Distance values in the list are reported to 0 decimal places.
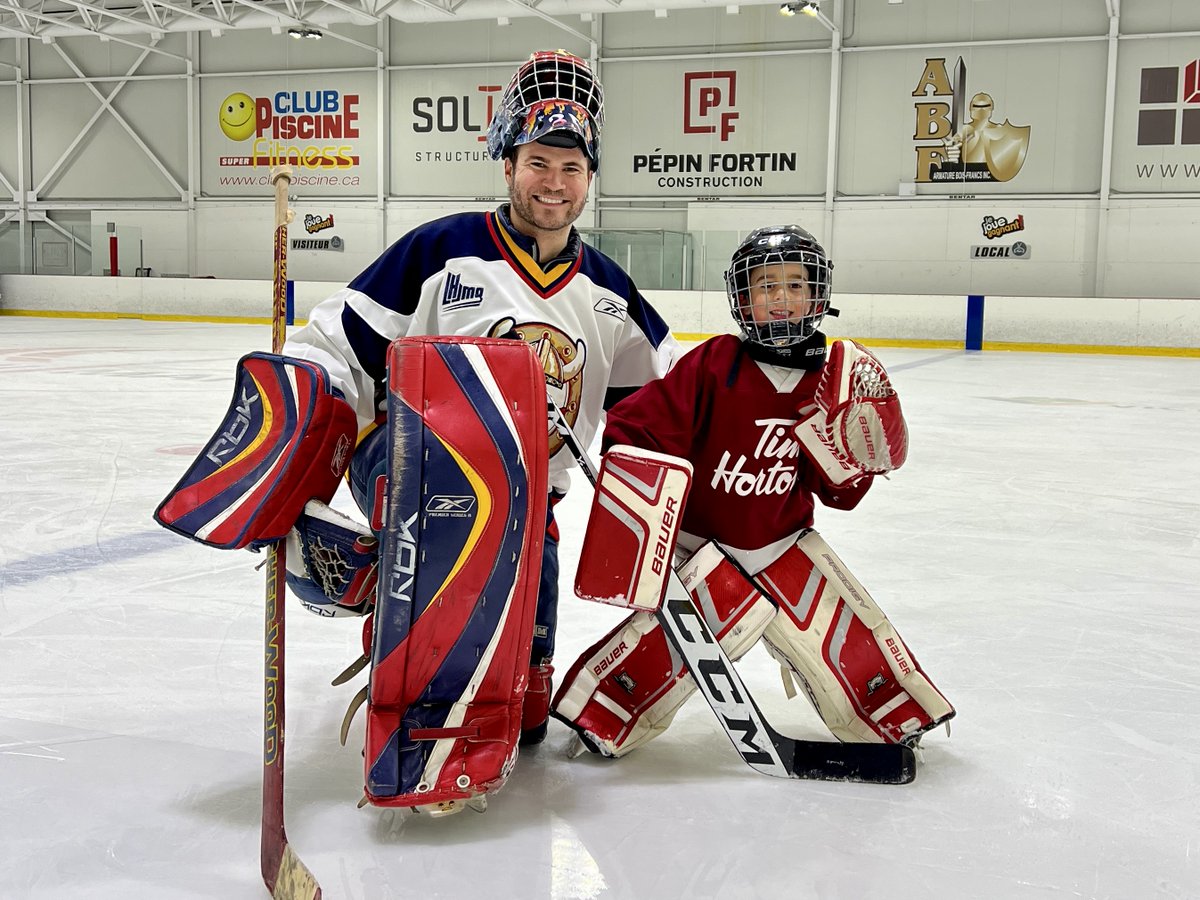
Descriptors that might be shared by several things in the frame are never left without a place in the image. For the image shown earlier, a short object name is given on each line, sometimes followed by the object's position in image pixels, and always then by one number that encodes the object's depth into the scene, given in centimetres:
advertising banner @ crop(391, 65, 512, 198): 1585
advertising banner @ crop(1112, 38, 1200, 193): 1344
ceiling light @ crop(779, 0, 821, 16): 1254
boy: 166
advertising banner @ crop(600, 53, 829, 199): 1474
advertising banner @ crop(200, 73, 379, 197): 1655
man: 166
